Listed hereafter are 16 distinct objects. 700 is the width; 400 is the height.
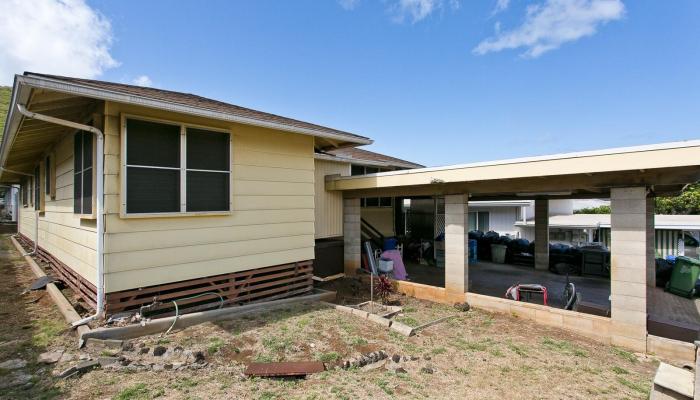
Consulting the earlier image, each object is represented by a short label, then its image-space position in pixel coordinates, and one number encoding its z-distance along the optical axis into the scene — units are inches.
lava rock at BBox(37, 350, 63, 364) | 144.1
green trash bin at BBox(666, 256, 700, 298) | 337.1
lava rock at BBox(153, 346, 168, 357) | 156.0
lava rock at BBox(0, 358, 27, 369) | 139.5
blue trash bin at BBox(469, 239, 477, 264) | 537.0
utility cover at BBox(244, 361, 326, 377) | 143.2
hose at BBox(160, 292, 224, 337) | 186.9
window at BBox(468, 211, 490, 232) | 822.5
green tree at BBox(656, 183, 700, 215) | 860.6
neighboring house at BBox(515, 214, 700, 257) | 547.2
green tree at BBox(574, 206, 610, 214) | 1000.2
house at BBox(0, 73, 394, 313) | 178.4
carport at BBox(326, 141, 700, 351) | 196.2
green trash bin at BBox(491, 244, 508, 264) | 527.2
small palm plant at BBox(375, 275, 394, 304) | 304.2
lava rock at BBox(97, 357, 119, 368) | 141.7
